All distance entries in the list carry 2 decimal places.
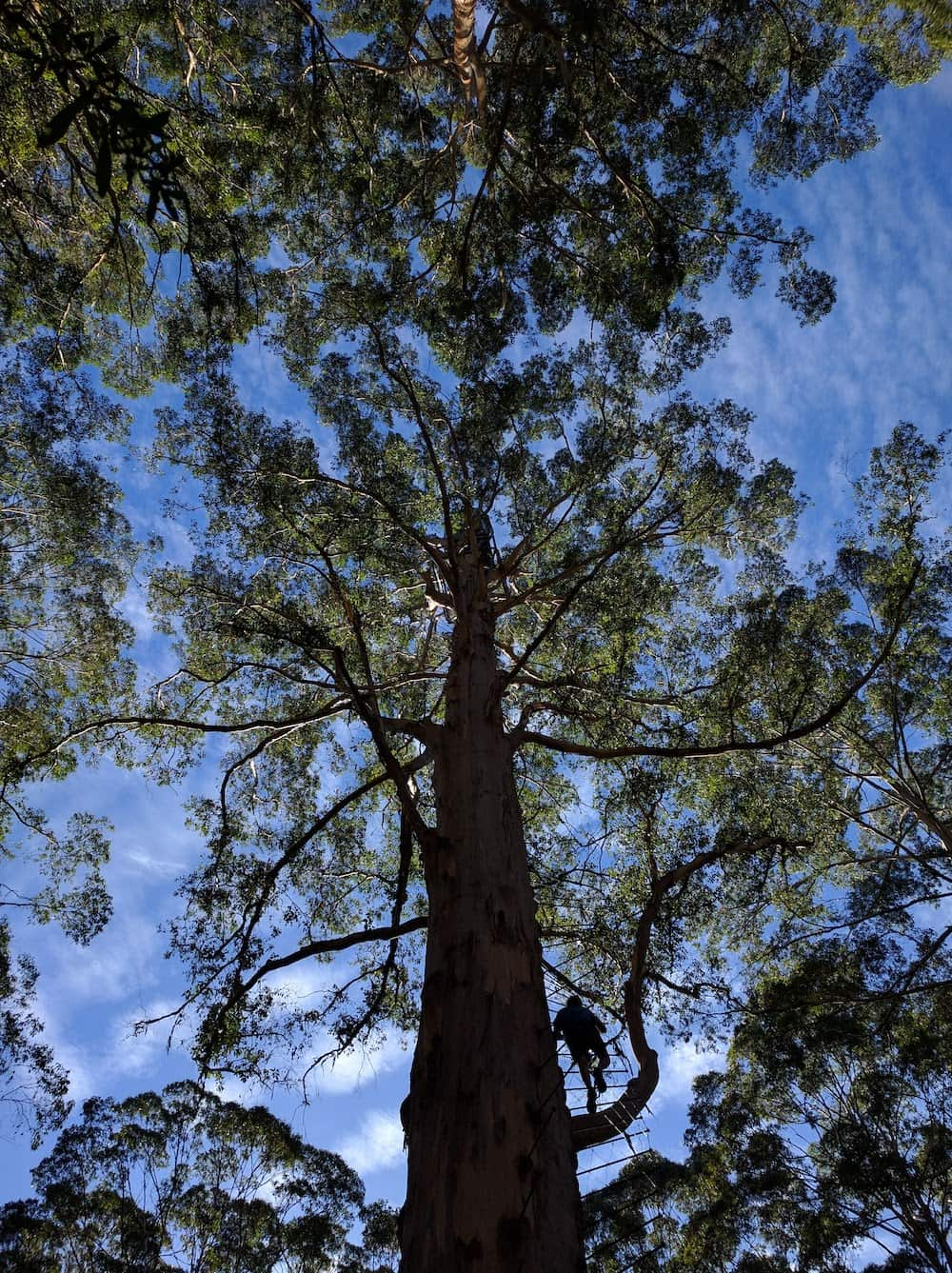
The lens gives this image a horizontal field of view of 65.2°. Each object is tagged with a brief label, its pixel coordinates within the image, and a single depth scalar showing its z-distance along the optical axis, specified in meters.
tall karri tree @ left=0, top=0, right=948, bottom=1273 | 8.29
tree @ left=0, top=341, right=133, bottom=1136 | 9.57
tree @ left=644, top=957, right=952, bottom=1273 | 8.98
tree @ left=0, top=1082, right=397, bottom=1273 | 9.97
